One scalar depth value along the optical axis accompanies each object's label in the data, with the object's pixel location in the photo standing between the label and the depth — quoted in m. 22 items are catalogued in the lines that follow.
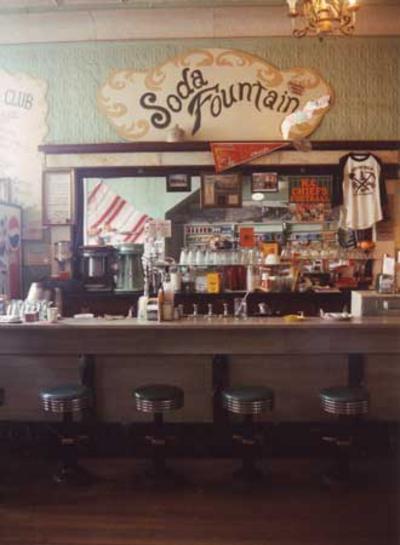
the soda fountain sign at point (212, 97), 6.73
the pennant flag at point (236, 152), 6.49
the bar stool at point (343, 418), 4.02
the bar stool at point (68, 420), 4.10
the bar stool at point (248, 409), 4.04
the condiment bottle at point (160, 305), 4.68
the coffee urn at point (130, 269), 6.68
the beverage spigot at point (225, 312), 5.13
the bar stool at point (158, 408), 4.07
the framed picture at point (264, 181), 6.58
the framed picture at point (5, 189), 6.75
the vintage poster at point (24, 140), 6.84
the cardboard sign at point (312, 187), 6.65
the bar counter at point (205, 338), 4.39
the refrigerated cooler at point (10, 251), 6.41
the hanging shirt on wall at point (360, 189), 6.50
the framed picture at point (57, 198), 6.72
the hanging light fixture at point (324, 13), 3.96
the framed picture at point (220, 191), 6.57
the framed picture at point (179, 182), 6.63
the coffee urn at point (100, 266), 6.57
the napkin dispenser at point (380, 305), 4.72
